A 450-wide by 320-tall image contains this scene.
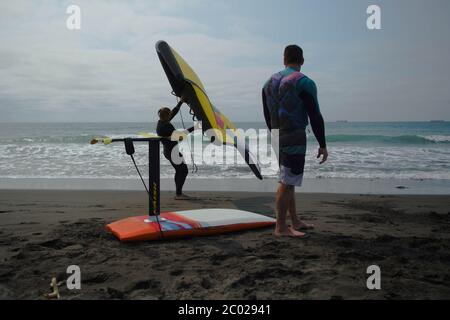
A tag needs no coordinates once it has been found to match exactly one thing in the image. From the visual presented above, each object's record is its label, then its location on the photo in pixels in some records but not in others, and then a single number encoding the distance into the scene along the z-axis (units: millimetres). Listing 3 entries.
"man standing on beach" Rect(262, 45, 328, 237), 3125
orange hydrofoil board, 3277
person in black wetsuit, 5289
